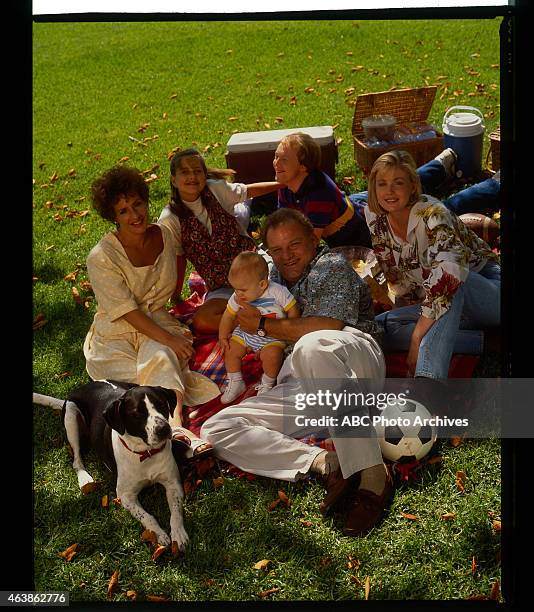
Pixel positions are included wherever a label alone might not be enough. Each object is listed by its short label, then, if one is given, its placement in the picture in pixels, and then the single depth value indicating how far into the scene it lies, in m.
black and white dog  3.95
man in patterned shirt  4.02
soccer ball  4.17
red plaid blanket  4.77
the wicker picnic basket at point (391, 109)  7.70
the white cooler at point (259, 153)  7.19
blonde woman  4.51
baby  4.53
